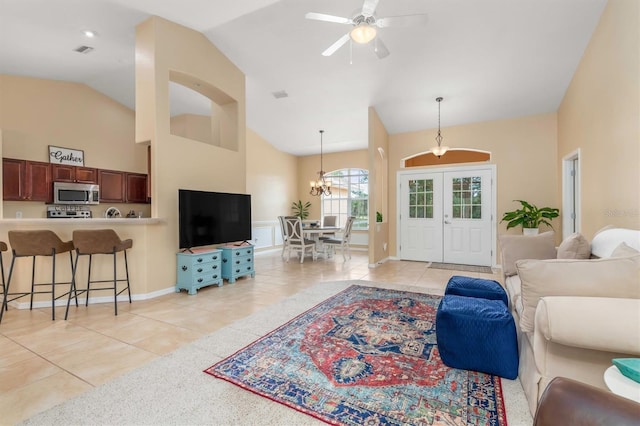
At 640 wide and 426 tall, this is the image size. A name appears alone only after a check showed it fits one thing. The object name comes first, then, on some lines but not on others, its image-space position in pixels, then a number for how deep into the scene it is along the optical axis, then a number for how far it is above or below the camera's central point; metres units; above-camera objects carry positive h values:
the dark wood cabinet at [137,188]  6.60 +0.60
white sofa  1.26 -0.50
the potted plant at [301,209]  9.25 +0.09
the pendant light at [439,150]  5.32 +1.14
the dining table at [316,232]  6.94 -0.50
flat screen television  4.04 -0.08
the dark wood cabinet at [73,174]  5.40 +0.80
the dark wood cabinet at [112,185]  6.11 +0.62
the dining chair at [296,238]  6.67 -0.63
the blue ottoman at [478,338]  1.92 -0.89
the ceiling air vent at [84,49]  4.42 +2.59
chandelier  7.85 +0.74
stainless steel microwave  5.38 +0.41
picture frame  5.44 +1.15
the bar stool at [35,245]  2.95 -0.33
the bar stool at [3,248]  3.05 -0.36
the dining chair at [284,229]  6.91 -0.42
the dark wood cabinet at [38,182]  5.09 +0.60
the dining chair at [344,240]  6.91 -0.70
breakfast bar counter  3.37 -0.58
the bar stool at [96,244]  3.11 -0.34
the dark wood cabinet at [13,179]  4.81 +0.61
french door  6.11 -0.12
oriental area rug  1.60 -1.14
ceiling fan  2.70 +1.86
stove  5.40 +0.06
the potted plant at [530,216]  5.24 -0.12
